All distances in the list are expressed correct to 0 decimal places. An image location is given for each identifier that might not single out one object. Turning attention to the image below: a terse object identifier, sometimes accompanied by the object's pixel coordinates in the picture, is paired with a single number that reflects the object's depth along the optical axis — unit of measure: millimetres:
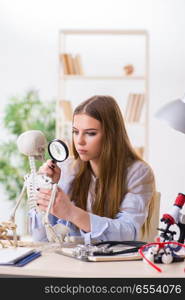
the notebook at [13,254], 1620
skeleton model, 1903
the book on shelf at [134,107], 4961
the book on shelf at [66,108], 5012
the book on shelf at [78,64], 5014
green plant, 5445
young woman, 2143
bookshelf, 5363
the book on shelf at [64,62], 5004
